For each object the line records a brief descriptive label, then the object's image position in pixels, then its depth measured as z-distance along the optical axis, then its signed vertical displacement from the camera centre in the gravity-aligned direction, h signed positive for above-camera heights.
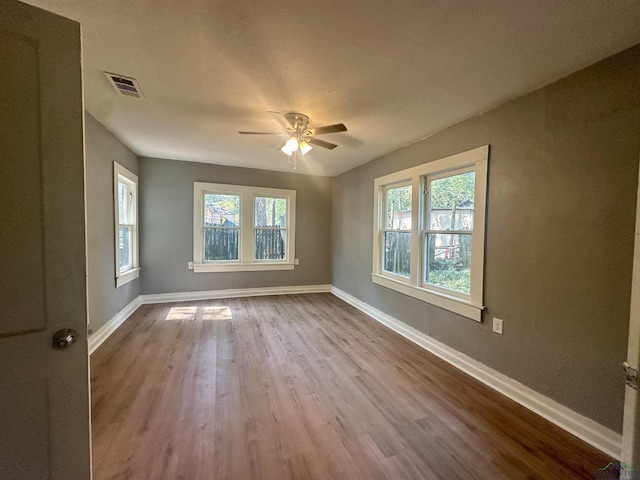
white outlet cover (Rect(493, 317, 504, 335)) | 2.21 -0.78
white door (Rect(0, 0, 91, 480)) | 0.85 -0.07
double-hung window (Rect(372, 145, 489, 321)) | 2.42 +0.02
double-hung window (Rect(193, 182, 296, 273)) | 4.65 +0.03
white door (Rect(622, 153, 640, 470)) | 1.18 -0.73
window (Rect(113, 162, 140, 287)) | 3.39 +0.07
